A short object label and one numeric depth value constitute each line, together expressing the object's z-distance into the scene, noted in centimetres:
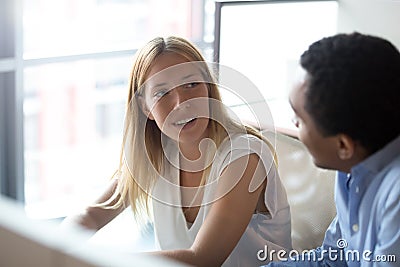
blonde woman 197
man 145
